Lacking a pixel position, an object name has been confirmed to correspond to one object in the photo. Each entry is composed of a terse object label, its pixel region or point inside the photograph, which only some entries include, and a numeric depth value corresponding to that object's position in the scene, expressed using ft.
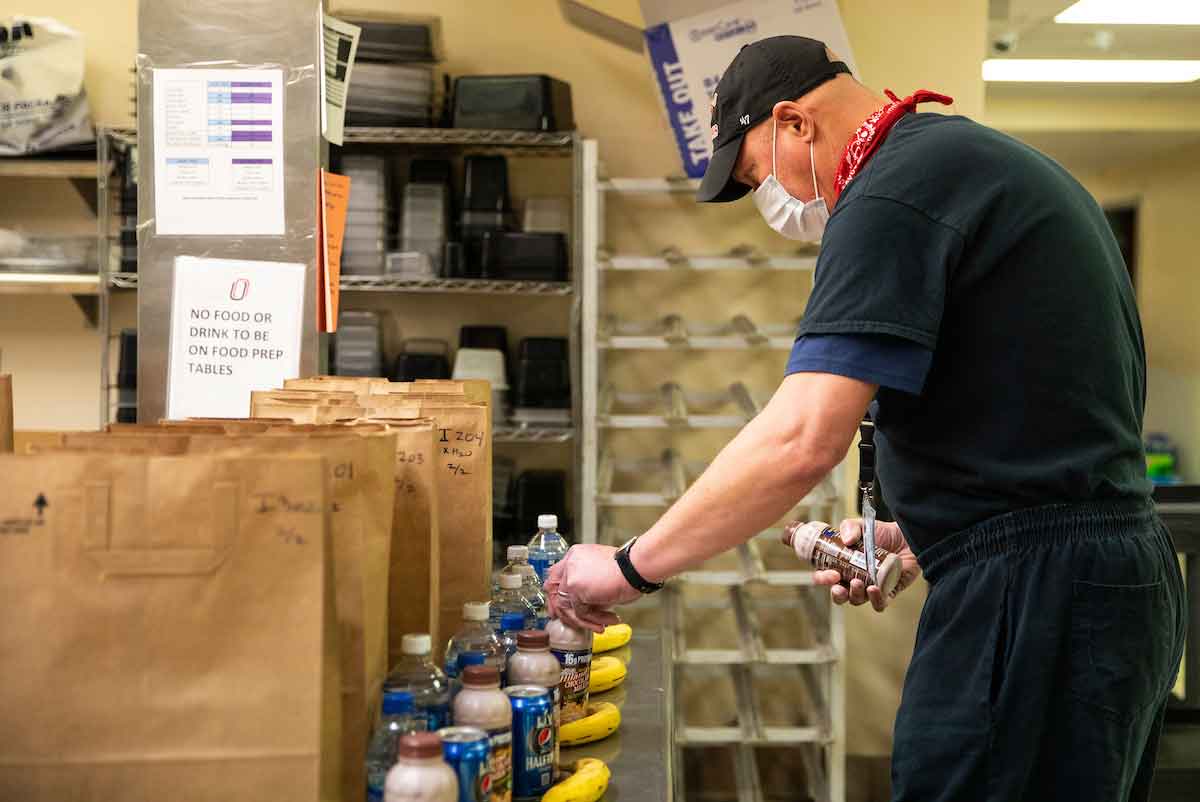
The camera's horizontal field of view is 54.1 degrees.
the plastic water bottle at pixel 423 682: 4.01
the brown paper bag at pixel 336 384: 6.64
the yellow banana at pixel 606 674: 6.16
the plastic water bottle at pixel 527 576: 6.26
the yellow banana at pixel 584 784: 4.36
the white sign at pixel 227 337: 7.74
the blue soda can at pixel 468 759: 3.61
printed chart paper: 7.63
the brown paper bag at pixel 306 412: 5.52
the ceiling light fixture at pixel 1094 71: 17.13
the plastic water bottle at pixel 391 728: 3.69
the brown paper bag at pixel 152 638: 3.26
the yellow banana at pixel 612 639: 6.98
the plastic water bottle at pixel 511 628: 4.97
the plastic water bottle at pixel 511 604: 5.47
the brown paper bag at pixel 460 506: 5.14
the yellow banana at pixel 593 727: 5.24
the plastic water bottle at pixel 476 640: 4.64
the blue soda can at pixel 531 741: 4.27
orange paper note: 7.79
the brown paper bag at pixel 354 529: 3.65
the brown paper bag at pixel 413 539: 4.38
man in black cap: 4.59
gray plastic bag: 13.01
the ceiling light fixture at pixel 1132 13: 14.76
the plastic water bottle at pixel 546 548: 6.77
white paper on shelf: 7.82
